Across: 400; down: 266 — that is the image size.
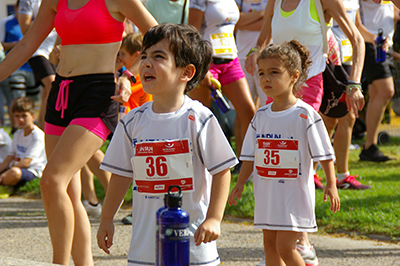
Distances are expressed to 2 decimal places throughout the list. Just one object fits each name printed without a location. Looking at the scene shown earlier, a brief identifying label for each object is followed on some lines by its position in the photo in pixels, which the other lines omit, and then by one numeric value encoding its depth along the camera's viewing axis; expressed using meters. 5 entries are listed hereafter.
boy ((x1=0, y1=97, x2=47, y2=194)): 13.38
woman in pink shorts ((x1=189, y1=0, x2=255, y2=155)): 10.48
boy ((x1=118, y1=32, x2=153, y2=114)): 10.12
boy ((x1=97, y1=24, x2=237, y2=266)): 4.83
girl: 6.24
